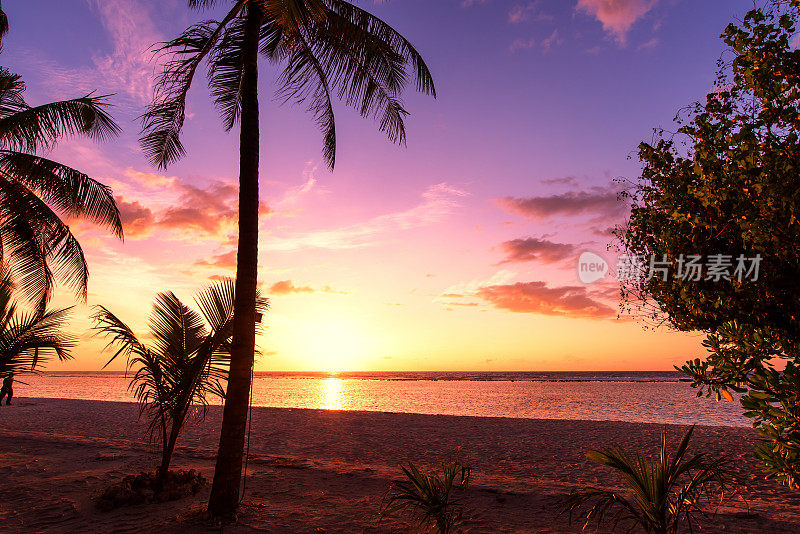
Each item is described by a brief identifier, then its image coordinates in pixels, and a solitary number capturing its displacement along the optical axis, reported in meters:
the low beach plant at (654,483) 3.83
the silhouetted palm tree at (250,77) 6.06
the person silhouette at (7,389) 20.20
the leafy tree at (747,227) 3.00
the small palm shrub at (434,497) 4.79
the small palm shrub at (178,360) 6.76
